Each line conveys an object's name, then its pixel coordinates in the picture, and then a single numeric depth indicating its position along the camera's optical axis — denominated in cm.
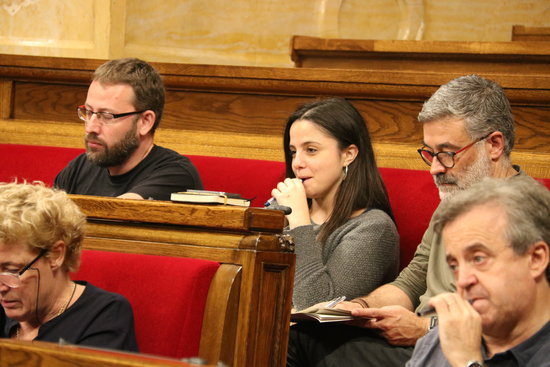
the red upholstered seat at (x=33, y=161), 522
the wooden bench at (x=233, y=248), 440
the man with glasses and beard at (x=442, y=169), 466
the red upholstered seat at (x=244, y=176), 507
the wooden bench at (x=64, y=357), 296
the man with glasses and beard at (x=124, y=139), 504
